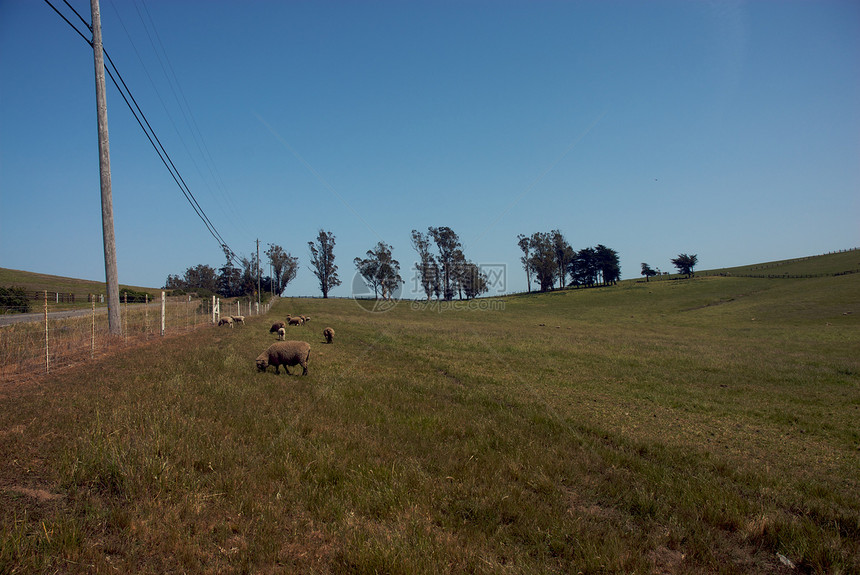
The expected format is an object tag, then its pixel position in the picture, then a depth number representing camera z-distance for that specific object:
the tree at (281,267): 126.70
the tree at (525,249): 124.00
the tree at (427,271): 97.15
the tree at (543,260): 118.69
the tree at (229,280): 113.50
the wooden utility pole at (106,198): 17.94
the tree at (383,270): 109.25
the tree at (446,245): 94.31
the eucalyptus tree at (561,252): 120.69
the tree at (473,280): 102.06
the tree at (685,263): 117.19
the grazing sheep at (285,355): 13.34
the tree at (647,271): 132.00
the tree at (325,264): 118.38
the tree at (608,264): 112.62
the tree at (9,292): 27.87
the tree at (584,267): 115.50
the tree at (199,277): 154.93
